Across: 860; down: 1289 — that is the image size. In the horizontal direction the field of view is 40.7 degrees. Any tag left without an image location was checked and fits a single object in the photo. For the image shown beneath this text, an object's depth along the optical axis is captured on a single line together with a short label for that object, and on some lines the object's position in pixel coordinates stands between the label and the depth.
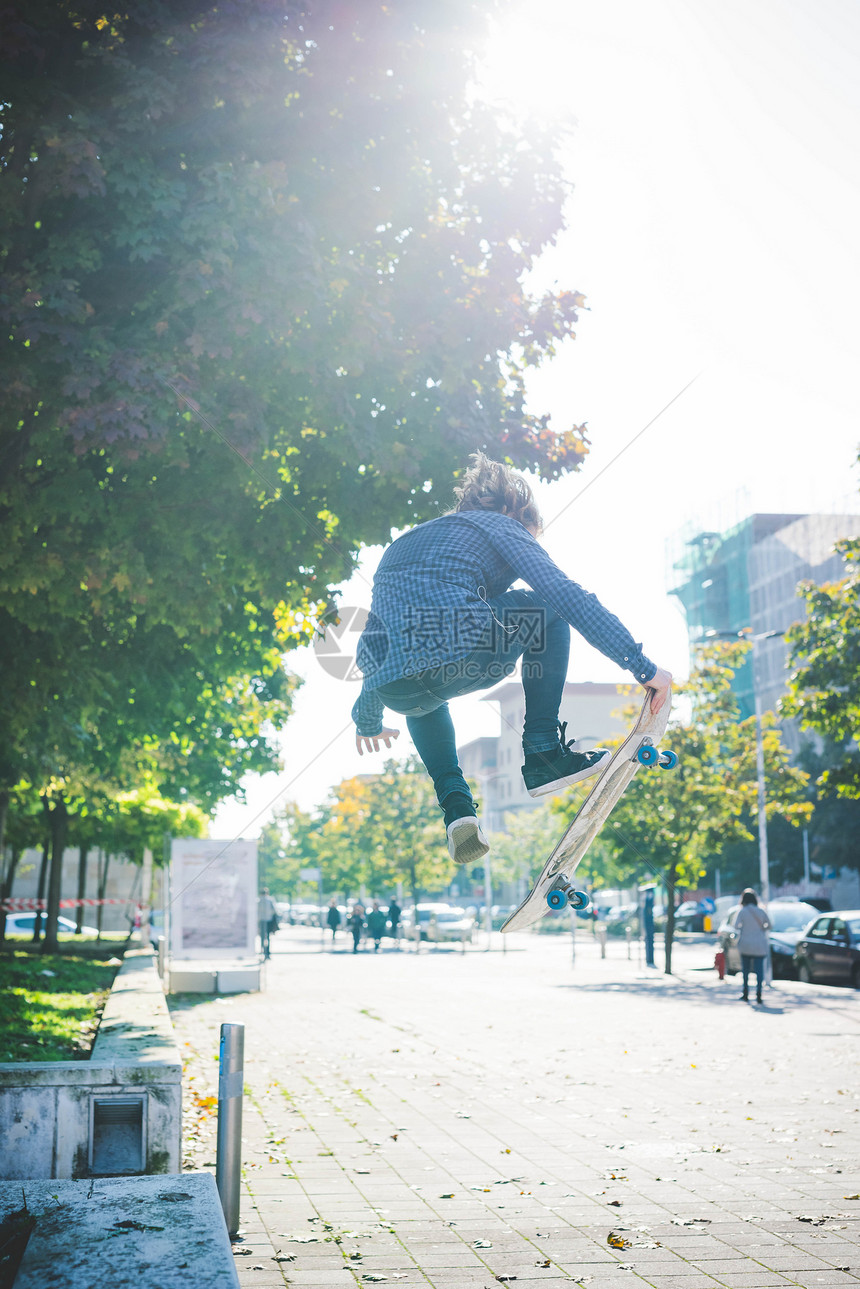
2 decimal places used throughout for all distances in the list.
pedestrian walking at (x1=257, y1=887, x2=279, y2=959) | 29.94
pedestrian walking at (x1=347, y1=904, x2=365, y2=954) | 37.84
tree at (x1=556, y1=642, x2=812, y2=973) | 25.67
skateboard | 3.94
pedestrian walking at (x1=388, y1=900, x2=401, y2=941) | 40.66
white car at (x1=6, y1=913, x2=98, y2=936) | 42.50
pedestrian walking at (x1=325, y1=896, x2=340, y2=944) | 42.36
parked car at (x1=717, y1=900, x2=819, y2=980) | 25.80
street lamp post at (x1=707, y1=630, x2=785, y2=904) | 26.42
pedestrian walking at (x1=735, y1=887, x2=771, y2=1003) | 19.55
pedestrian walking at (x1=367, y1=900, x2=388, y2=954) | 36.78
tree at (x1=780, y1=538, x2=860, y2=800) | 19.38
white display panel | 19.45
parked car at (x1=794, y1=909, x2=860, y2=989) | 22.95
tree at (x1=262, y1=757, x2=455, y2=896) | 43.38
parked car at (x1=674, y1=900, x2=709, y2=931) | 55.69
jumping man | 3.64
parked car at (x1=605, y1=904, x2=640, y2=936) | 54.56
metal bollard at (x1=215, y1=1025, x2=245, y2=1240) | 6.18
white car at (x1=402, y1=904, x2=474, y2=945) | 42.35
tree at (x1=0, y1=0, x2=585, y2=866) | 7.91
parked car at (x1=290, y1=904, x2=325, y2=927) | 81.69
